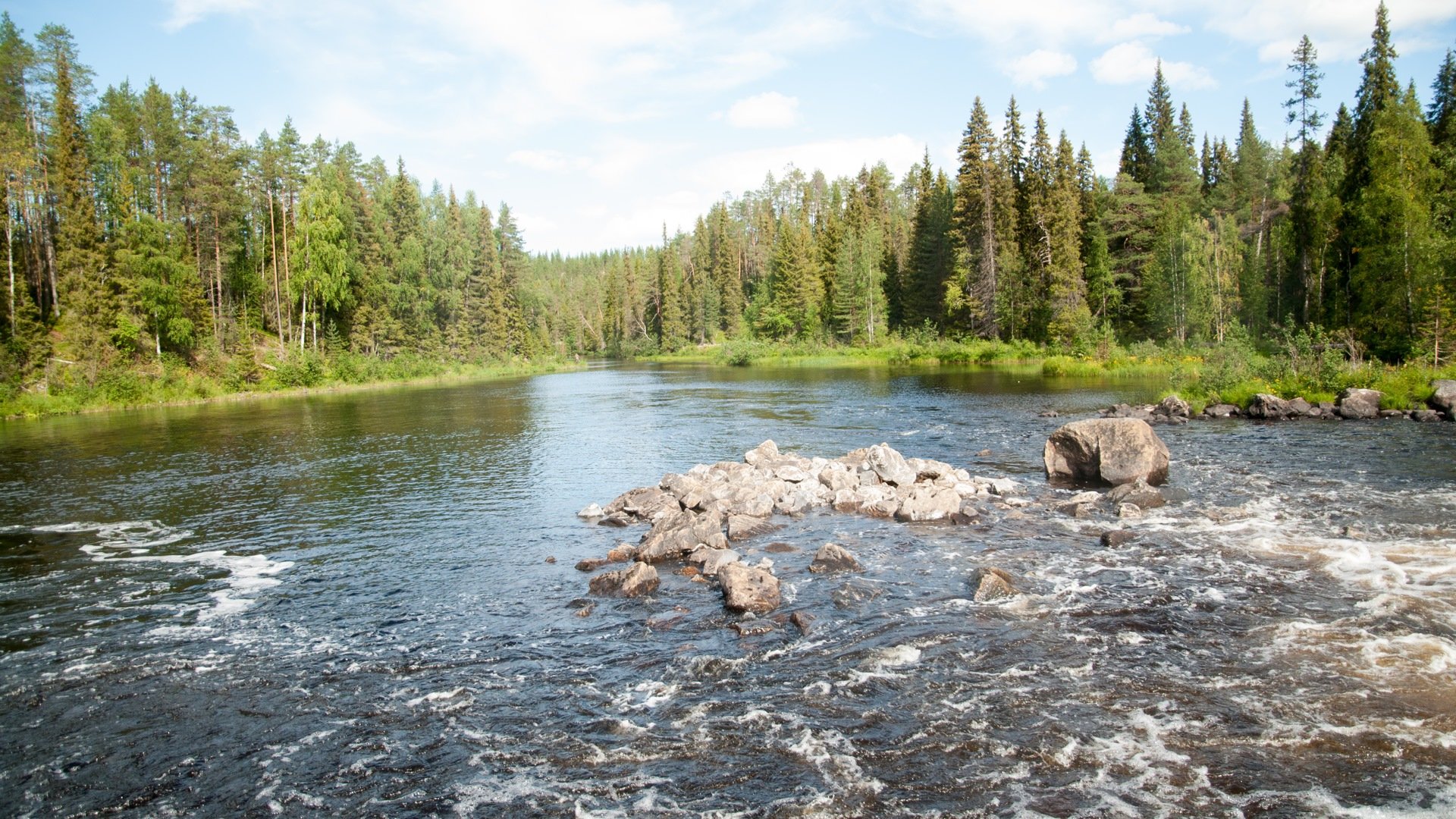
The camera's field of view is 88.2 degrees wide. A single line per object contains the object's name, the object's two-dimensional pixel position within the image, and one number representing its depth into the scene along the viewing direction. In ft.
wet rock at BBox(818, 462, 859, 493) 60.85
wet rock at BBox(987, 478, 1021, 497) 59.67
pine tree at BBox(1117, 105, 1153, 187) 237.86
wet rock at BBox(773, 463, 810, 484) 61.98
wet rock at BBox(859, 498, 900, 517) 55.31
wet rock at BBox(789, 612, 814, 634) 34.58
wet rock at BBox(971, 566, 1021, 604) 37.22
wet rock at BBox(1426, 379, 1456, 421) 83.30
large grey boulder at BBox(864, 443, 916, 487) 61.53
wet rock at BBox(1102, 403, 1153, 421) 97.82
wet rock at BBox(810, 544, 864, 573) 43.04
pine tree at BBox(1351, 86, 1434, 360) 110.52
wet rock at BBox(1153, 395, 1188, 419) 96.37
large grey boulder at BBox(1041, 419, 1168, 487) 61.46
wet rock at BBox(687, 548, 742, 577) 43.11
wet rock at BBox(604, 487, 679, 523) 56.89
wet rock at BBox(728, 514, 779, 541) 50.85
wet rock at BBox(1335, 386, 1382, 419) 87.15
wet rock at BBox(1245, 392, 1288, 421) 90.74
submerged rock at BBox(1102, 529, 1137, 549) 45.21
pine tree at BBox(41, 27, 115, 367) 157.28
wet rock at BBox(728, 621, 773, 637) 34.55
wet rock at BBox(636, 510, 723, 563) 46.68
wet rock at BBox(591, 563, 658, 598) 40.32
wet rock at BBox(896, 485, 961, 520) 53.42
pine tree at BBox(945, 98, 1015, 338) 219.00
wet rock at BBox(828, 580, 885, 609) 37.47
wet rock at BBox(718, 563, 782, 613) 37.06
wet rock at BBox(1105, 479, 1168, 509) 54.03
